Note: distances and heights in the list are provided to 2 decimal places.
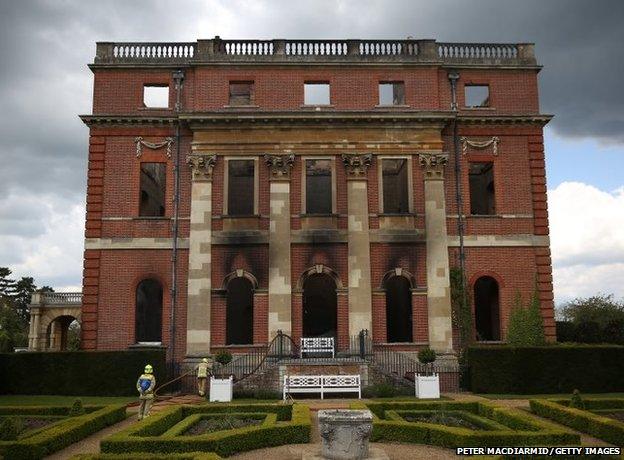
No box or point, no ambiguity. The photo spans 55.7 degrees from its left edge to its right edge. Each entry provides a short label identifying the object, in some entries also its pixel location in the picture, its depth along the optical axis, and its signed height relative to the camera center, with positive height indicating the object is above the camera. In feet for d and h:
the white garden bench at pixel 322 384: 64.59 -6.55
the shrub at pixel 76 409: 50.34 -7.15
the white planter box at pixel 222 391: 62.95 -7.04
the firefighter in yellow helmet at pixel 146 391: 49.49 -5.57
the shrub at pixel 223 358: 69.10 -3.91
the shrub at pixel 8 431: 39.24 -6.95
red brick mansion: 77.97 +18.63
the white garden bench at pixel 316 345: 74.13 -2.67
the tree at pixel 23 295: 261.95 +13.71
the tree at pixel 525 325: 77.87 -0.38
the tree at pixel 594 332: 91.35 -1.60
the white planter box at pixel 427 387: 63.98 -6.88
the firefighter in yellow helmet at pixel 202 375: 67.56 -5.74
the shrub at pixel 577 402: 51.29 -6.90
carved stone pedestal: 34.58 -6.53
